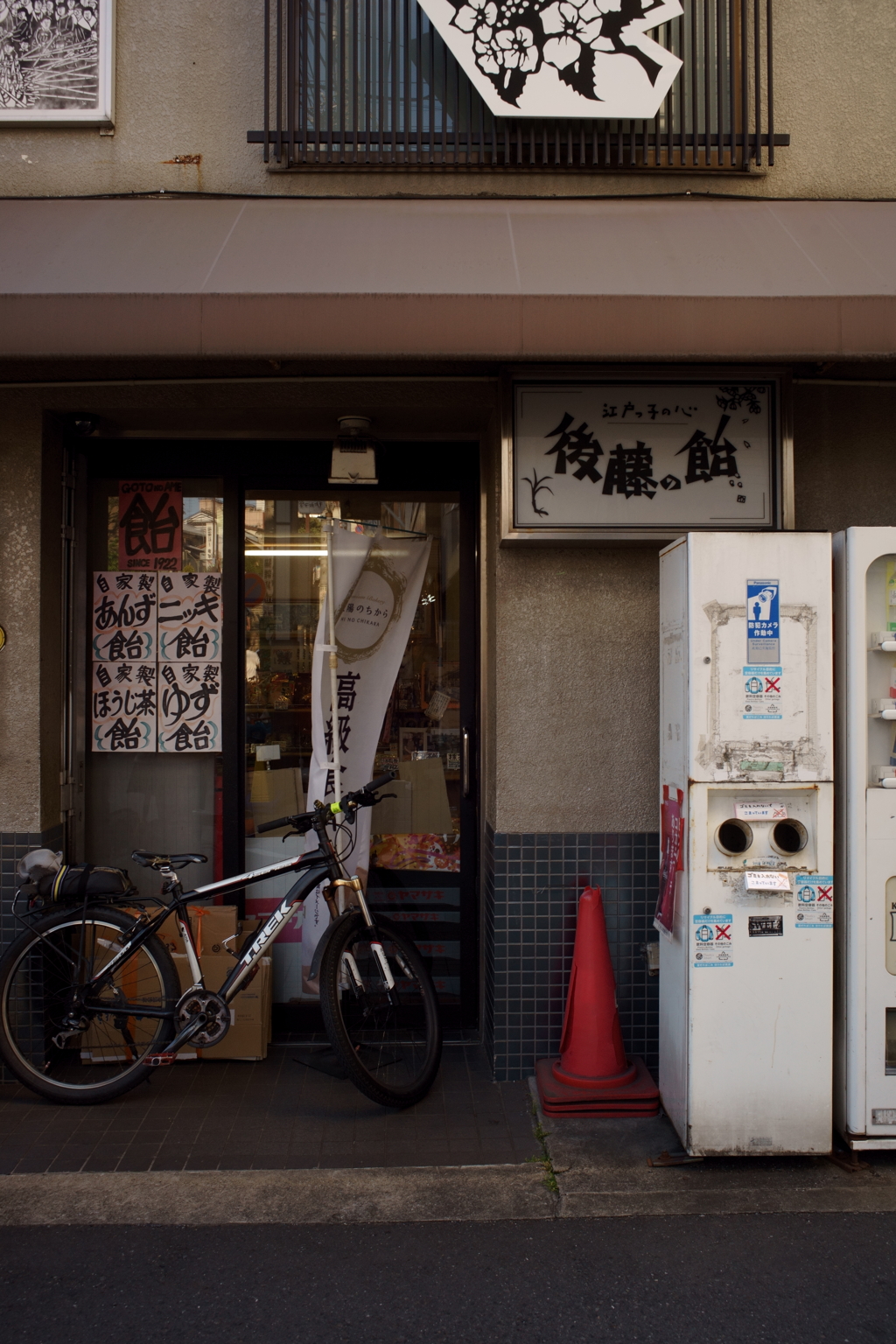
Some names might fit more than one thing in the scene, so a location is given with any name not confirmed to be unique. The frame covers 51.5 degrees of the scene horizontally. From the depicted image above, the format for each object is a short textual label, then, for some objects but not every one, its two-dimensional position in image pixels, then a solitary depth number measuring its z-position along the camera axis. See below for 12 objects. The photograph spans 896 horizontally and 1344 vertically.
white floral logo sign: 4.57
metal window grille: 4.73
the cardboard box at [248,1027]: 4.85
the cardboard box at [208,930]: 4.86
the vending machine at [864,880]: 3.75
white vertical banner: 5.21
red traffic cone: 4.21
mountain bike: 4.30
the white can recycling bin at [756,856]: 3.72
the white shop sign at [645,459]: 4.41
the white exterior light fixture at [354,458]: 4.91
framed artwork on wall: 4.75
